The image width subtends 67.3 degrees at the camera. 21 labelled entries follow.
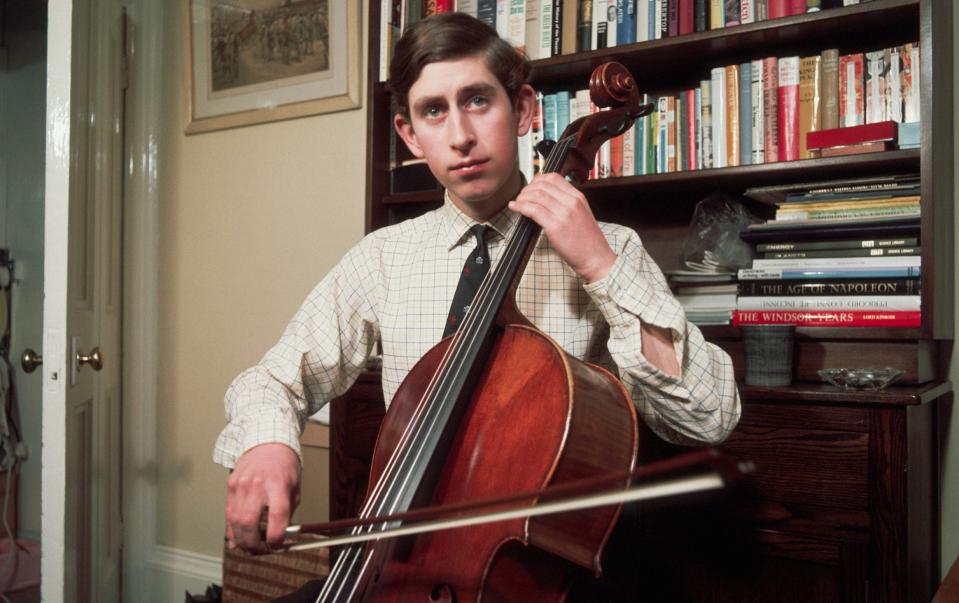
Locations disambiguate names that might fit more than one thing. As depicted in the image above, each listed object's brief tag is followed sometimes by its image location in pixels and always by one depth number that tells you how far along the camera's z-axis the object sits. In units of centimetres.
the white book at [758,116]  137
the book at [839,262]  121
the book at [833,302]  121
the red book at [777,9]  134
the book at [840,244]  122
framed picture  199
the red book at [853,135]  122
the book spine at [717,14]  139
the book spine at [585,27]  152
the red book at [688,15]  141
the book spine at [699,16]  140
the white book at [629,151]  149
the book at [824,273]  121
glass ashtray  113
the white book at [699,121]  144
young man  88
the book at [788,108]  134
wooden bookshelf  109
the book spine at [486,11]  162
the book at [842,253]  122
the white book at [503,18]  160
